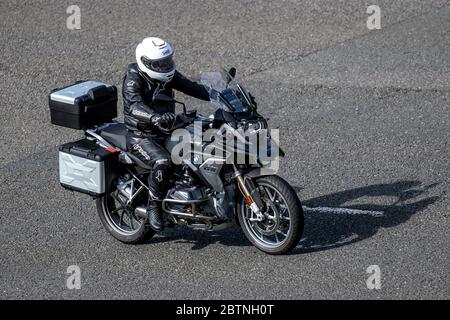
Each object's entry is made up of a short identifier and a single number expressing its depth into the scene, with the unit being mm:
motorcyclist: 18281
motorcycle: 17750
